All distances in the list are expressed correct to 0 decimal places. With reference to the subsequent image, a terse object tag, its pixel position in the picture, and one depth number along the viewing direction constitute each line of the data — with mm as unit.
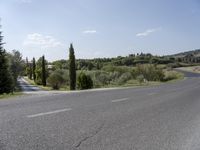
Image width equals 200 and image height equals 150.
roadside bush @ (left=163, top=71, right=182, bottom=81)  30237
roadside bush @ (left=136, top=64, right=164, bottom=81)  29598
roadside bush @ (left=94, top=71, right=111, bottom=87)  30921
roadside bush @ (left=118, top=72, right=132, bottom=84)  28631
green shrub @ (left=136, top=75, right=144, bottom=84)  26512
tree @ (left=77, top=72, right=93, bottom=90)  22661
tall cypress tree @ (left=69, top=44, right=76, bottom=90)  24916
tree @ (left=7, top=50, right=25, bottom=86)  38789
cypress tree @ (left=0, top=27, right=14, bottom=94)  19424
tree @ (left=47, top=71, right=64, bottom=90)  35131
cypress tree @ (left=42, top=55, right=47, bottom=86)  38063
